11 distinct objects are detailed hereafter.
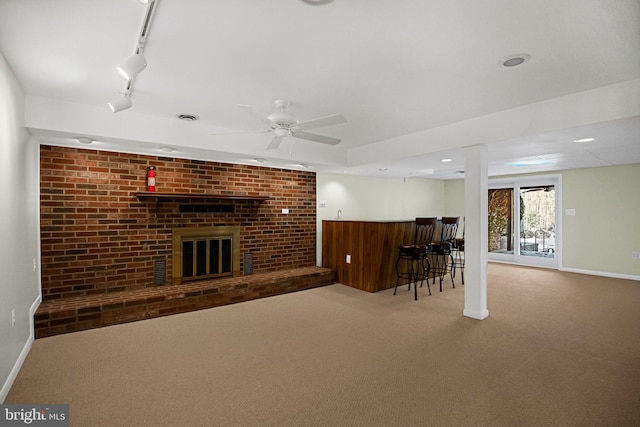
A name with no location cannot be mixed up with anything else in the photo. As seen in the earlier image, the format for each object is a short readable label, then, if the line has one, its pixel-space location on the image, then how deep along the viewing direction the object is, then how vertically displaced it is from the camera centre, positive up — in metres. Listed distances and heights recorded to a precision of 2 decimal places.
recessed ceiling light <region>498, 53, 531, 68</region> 2.26 +1.15
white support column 3.74 -0.22
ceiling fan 2.78 +0.84
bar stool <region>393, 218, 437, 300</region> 4.85 -0.63
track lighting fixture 1.75 +0.95
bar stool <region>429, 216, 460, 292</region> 5.19 -0.57
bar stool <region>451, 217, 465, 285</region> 5.58 -0.55
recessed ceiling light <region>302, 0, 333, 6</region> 1.66 +1.13
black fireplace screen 4.69 -0.69
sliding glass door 6.94 -0.16
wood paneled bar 5.09 -0.62
